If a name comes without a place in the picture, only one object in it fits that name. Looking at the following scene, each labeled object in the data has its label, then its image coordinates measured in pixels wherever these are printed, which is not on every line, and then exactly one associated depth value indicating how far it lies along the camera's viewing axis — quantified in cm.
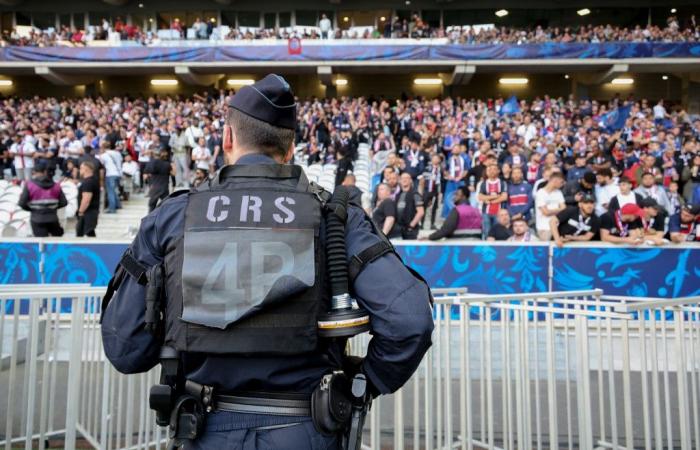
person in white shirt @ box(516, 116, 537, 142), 1797
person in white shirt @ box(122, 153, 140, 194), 1736
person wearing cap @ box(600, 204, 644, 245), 857
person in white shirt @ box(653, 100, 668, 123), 2167
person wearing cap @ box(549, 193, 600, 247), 858
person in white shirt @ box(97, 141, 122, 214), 1499
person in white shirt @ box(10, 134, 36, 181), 1706
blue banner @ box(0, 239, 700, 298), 820
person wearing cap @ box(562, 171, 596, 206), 965
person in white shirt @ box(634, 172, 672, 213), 1057
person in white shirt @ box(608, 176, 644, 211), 915
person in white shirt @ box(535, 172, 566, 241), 919
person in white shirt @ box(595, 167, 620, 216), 1048
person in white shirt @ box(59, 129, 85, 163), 1640
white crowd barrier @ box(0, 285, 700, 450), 391
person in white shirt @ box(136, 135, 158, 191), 1733
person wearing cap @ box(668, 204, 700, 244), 977
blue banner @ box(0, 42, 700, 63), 2888
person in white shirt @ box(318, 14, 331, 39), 3281
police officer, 202
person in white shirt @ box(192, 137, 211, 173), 1633
